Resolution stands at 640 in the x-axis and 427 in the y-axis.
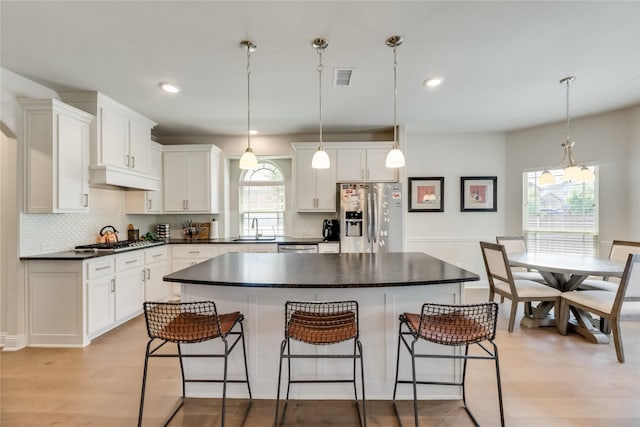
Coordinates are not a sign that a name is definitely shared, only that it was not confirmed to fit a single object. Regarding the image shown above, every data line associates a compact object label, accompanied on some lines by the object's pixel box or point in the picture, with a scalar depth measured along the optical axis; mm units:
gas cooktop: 3236
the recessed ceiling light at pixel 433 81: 2864
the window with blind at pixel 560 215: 4055
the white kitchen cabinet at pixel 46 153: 2758
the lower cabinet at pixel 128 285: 3211
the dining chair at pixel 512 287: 3107
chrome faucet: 4958
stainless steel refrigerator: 4031
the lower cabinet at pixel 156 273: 3711
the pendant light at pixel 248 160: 2492
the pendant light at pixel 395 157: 2295
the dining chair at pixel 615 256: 3207
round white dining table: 2750
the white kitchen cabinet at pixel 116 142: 3135
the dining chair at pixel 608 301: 2469
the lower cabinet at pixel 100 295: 2852
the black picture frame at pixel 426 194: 4867
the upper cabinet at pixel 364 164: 4438
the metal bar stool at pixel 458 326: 1589
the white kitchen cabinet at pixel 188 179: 4457
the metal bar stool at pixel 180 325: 1629
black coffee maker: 4395
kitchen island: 1975
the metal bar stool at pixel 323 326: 1609
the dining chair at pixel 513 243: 4088
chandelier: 3029
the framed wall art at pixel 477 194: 4832
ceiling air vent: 2676
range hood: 3180
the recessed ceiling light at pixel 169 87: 2936
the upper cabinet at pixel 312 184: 4465
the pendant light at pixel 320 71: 2221
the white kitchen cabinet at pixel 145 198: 4195
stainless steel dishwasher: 4137
